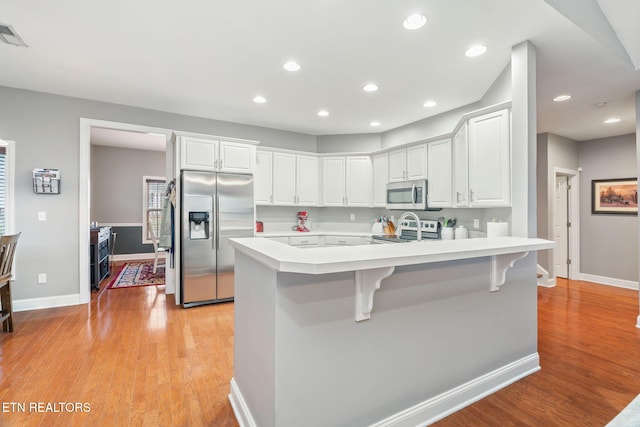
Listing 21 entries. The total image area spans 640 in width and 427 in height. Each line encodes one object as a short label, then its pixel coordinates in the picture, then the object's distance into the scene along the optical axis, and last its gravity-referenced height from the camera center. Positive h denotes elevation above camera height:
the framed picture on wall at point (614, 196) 4.96 +0.28
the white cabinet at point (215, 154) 4.04 +0.83
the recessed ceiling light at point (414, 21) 2.20 +1.40
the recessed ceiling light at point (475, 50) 2.55 +1.37
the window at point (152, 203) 7.48 +0.29
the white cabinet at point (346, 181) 5.33 +0.58
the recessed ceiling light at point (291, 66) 2.93 +1.43
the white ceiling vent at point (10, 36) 2.42 +1.46
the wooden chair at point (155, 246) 5.96 -0.62
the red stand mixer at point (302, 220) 5.51 -0.12
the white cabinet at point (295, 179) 5.09 +0.59
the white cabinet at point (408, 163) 4.32 +0.75
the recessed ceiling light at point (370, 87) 3.43 +1.43
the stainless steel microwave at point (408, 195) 4.26 +0.27
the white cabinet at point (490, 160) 2.55 +0.47
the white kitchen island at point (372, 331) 1.41 -0.65
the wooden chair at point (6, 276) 2.95 -0.59
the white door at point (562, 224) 5.68 -0.20
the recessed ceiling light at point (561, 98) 3.52 +1.33
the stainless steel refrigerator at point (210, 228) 3.98 -0.19
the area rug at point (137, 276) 5.16 -1.13
